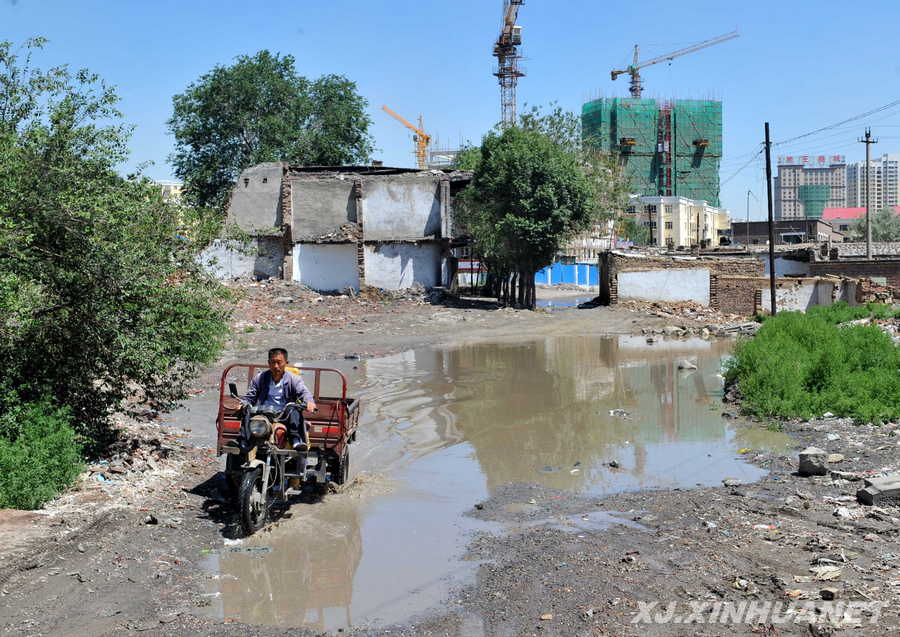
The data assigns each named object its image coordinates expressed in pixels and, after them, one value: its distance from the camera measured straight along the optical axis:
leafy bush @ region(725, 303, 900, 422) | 12.27
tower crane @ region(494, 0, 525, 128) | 93.50
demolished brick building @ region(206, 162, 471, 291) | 37.47
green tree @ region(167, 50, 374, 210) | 45.22
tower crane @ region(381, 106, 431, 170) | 118.94
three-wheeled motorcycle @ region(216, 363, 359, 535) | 6.99
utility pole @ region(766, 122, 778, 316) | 31.27
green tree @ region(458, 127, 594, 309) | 34.06
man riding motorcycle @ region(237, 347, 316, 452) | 7.53
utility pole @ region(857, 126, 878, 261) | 45.67
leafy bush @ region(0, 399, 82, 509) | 6.97
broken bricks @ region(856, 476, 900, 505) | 7.59
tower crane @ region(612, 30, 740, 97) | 139.88
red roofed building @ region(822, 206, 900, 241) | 125.31
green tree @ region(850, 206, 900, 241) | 76.44
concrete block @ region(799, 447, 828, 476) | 9.10
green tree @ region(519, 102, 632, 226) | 39.75
